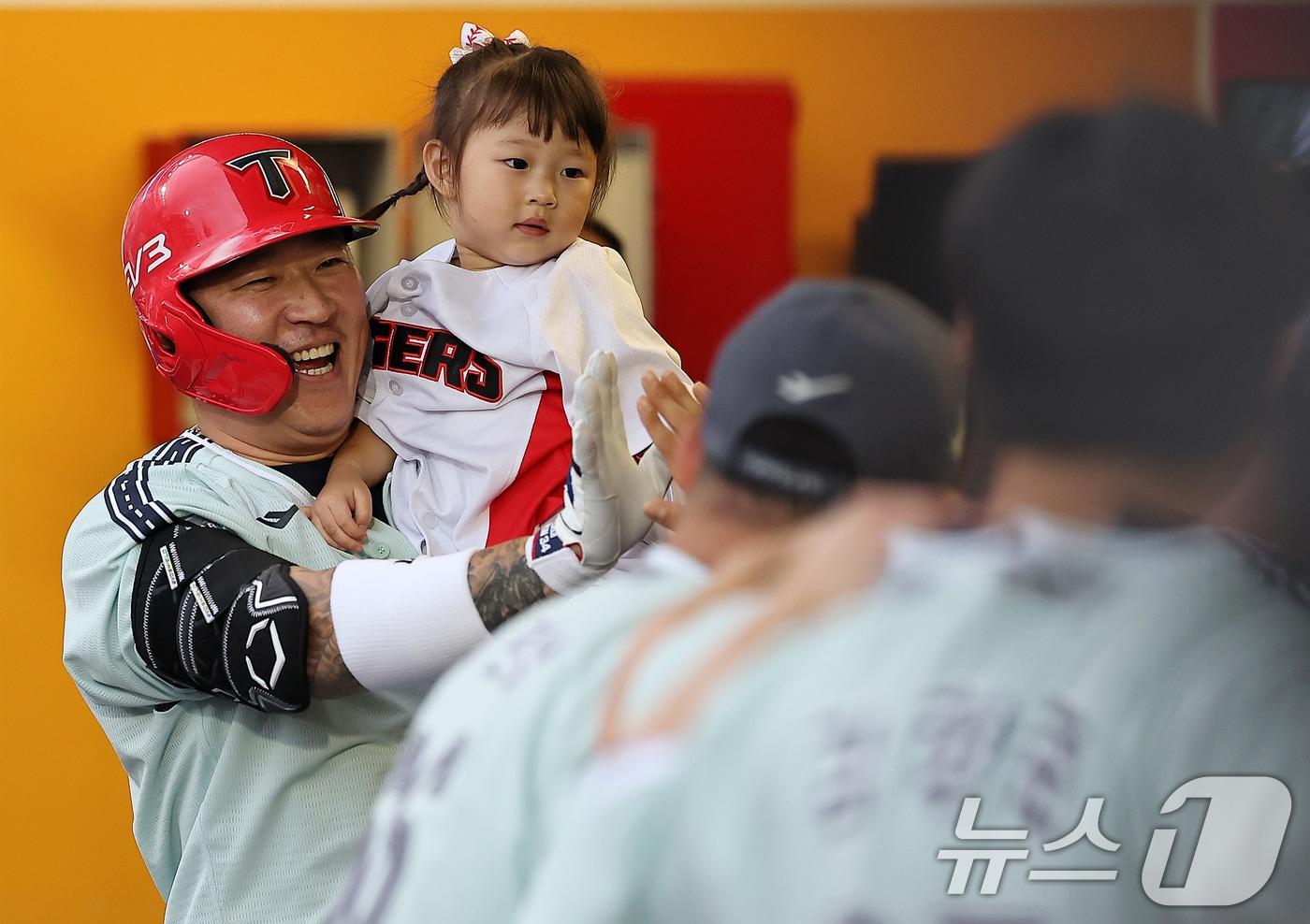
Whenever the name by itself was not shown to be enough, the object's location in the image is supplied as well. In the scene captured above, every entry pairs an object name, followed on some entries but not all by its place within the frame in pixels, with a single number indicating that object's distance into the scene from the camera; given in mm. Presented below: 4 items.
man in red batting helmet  5224
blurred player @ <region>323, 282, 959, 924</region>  4480
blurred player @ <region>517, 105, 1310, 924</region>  4150
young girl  5348
